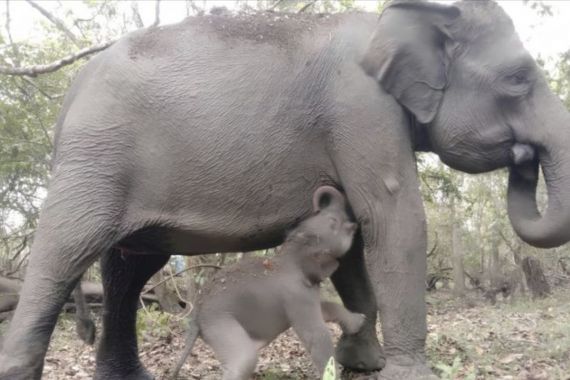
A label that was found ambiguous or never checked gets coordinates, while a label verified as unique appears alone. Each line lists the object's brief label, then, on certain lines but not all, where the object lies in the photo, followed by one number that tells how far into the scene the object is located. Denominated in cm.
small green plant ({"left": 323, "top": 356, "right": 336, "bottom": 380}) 212
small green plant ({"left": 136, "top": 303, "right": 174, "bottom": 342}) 657
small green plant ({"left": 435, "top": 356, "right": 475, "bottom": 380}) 259
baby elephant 300
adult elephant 328
